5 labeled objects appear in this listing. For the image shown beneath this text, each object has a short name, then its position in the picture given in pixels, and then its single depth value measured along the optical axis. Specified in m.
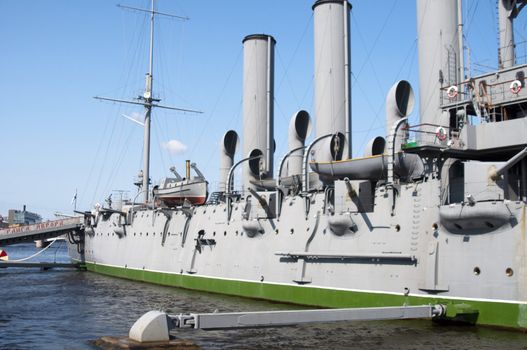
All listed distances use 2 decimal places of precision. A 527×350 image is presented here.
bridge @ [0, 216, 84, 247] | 43.03
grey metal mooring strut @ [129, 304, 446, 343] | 11.82
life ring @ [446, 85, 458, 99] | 18.38
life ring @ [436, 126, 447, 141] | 17.30
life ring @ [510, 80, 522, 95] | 16.95
